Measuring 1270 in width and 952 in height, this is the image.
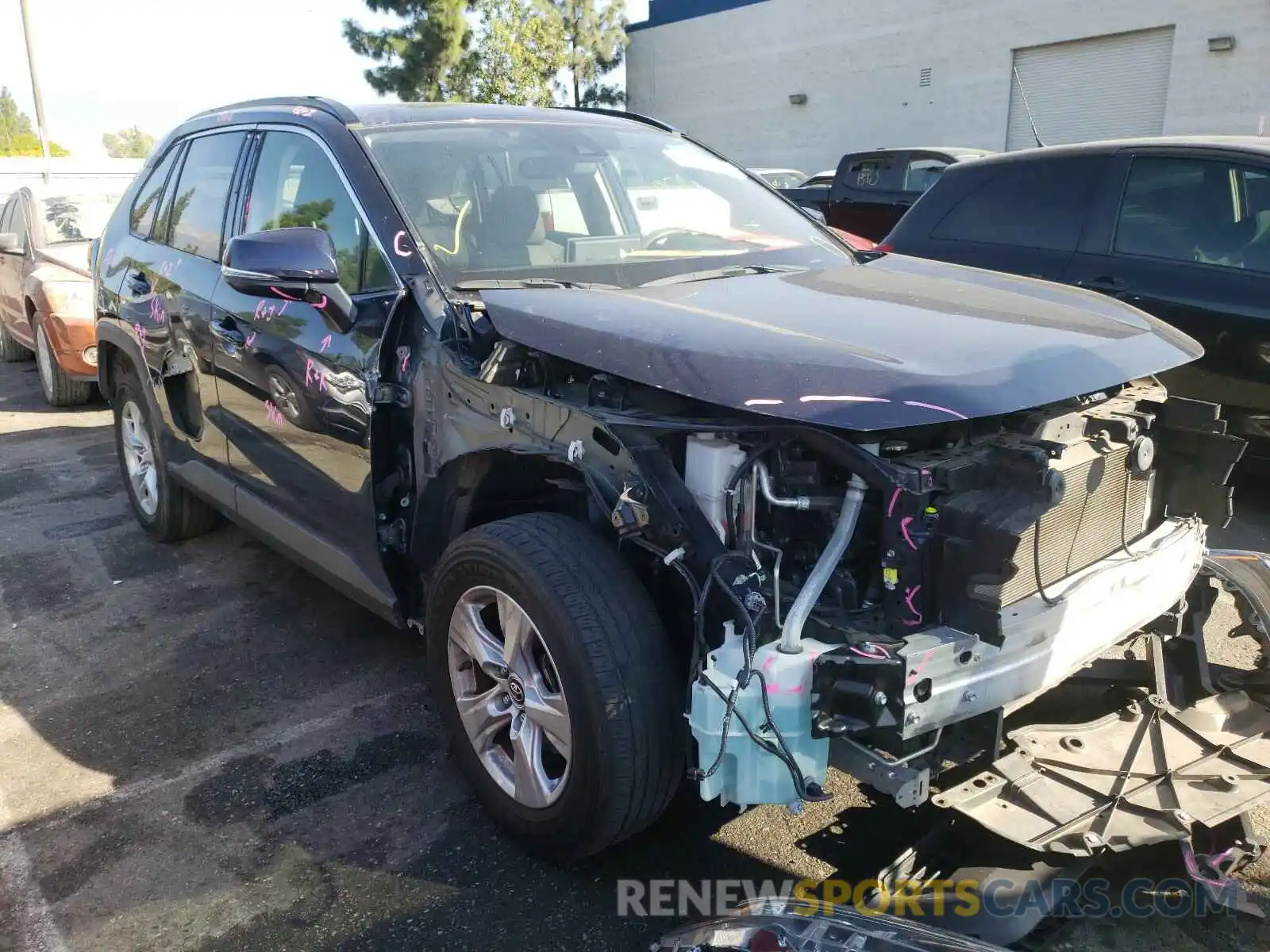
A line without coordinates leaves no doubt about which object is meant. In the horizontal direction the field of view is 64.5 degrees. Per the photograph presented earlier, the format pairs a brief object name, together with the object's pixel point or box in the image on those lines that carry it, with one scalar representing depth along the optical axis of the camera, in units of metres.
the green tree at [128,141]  80.75
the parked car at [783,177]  17.77
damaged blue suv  2.12
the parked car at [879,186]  10.53
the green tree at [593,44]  29.23
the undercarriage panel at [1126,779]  2.22
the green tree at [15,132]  48.67
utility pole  20.42
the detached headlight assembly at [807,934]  1.69
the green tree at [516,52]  26.89
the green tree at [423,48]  27.55
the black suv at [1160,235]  4.56
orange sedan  7.79
